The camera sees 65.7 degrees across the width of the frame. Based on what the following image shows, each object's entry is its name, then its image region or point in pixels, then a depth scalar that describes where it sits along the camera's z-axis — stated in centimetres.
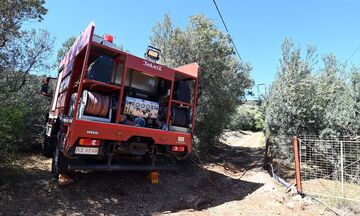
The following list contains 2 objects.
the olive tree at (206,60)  1144
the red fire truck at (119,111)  518
